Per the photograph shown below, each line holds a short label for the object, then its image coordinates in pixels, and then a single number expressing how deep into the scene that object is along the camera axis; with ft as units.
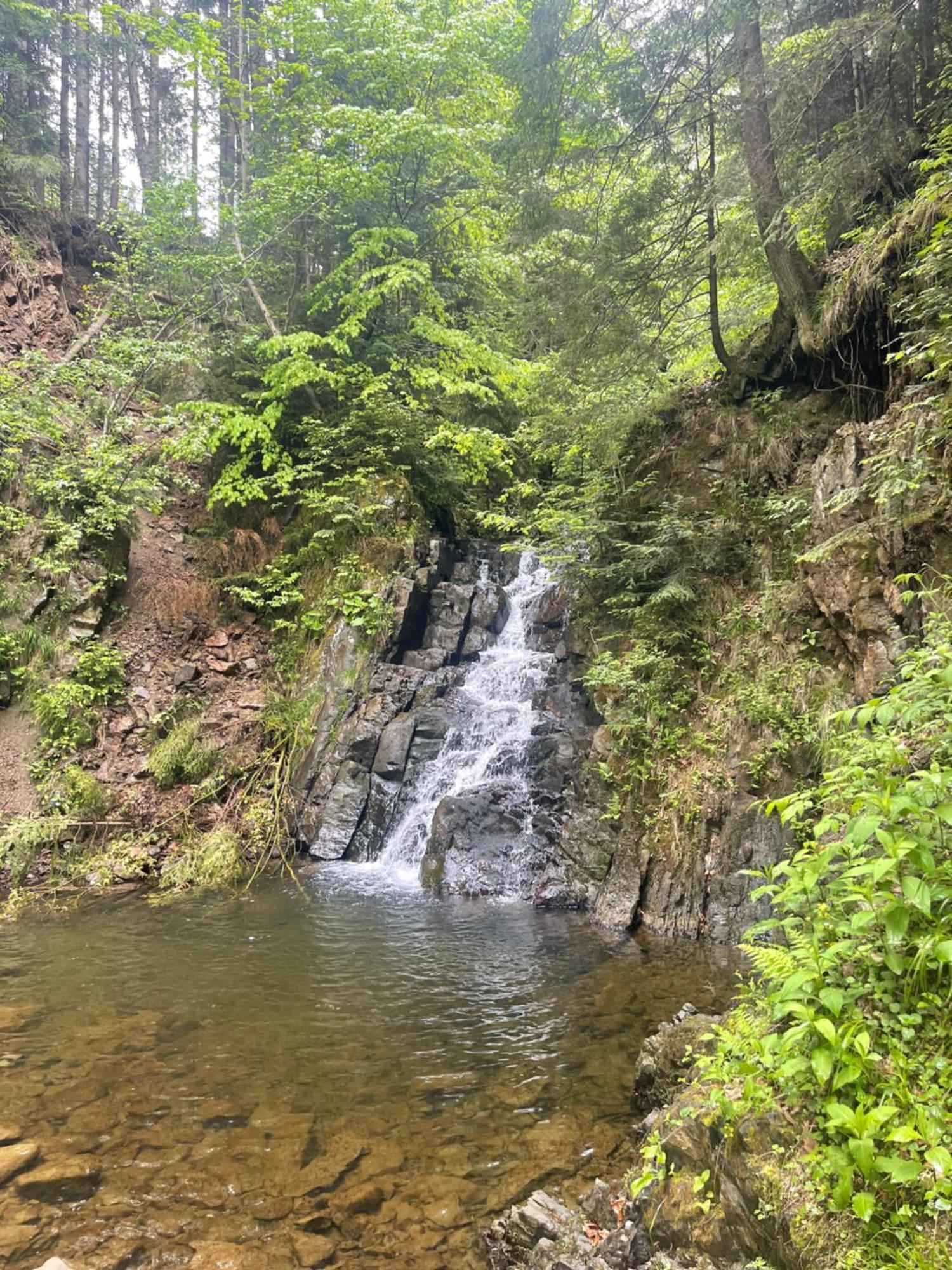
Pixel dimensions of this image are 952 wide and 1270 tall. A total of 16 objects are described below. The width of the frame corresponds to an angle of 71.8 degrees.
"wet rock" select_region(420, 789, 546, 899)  29.89
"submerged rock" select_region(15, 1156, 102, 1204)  11.56
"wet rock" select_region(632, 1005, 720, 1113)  13.33
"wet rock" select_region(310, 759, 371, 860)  33.40
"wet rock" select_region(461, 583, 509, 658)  43.55
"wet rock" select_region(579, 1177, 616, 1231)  10.27
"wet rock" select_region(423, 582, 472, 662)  42.55
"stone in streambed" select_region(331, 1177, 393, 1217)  11.59
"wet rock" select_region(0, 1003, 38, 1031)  16.94
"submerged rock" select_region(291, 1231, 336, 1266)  10.52
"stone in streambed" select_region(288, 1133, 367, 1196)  12.05
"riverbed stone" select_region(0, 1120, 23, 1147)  12.76
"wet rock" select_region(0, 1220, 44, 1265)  10.30
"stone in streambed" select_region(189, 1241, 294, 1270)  10.30
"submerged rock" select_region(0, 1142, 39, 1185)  11.90
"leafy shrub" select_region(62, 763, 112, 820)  29.84
